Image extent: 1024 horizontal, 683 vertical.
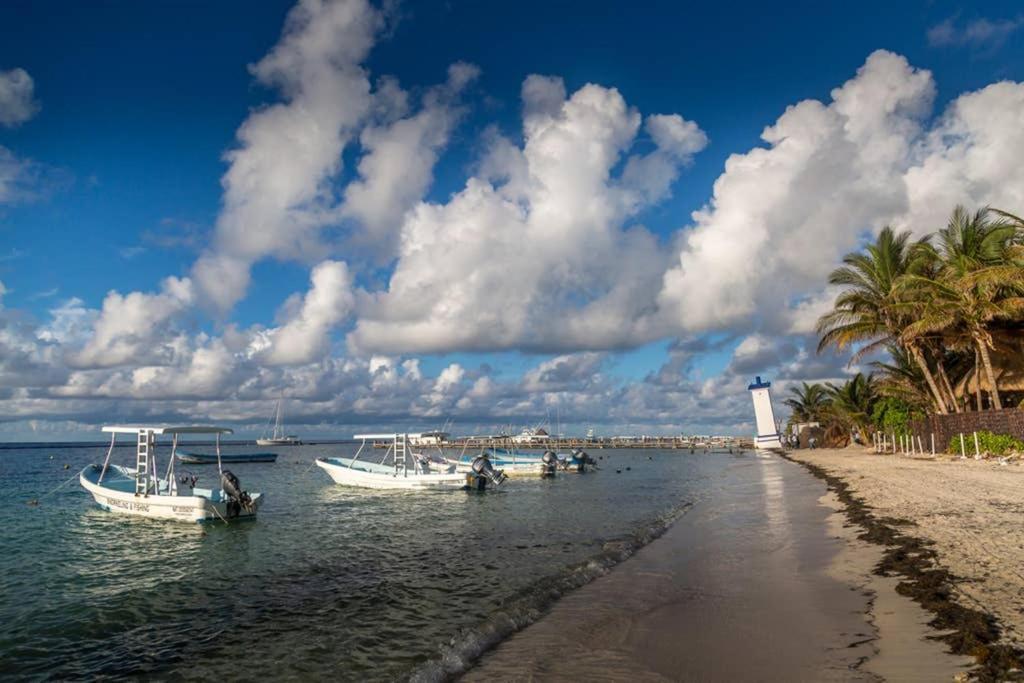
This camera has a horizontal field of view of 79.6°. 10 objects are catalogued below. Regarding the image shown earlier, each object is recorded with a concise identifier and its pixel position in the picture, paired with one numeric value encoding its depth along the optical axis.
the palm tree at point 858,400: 63.88
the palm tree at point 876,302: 36.91
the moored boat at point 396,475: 34.56
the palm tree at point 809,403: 85.19
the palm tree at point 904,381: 44.25
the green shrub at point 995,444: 28.94
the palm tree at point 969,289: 28.97
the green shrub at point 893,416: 46.67
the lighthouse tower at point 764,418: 81.06
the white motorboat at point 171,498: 22.50
